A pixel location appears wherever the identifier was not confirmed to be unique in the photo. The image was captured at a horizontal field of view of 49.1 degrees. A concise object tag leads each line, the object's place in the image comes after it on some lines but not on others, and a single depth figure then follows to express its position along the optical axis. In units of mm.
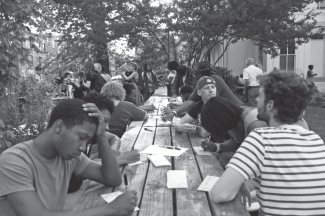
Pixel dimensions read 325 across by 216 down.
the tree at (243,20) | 10555
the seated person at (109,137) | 2719
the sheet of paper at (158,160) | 2682
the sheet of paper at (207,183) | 2137
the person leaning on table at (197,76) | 5026
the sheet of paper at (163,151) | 3023
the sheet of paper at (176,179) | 2203
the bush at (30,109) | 6262
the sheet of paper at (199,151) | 3088
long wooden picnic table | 1831
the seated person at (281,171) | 1556
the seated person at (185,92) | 6996
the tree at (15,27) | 4105
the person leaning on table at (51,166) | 1612
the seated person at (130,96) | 6543
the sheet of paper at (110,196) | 2004
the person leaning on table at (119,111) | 4590
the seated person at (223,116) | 2717
